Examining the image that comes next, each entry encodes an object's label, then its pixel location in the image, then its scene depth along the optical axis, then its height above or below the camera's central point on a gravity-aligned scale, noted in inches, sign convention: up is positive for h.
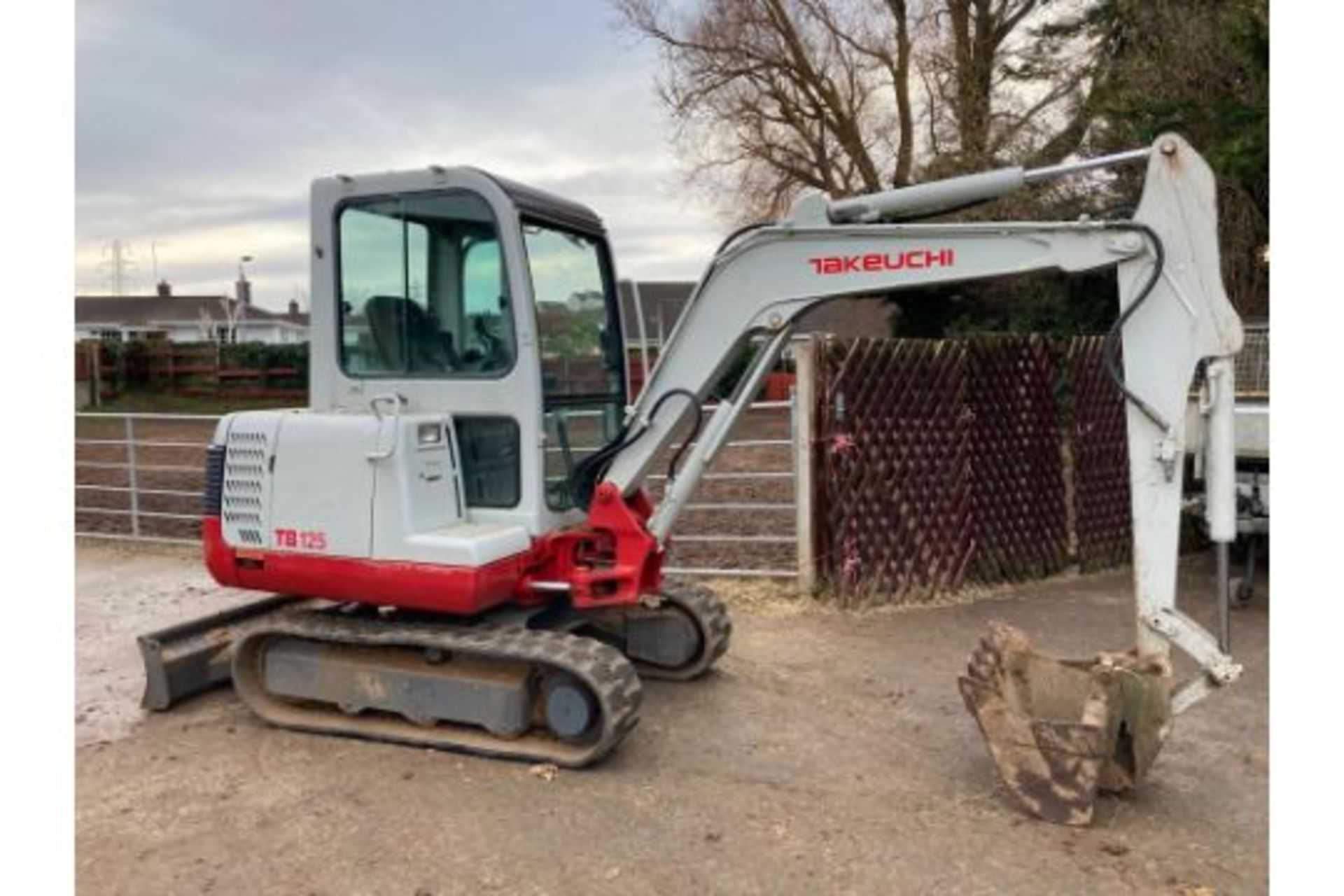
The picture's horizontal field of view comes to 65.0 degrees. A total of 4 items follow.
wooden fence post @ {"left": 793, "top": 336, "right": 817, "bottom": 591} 273.1 +1.6
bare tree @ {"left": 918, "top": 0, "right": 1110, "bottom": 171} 633.6 +228.6
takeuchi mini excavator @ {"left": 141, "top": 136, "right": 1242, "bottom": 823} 155.6 -6.1
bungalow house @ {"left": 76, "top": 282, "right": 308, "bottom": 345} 2005.4 +239.4
